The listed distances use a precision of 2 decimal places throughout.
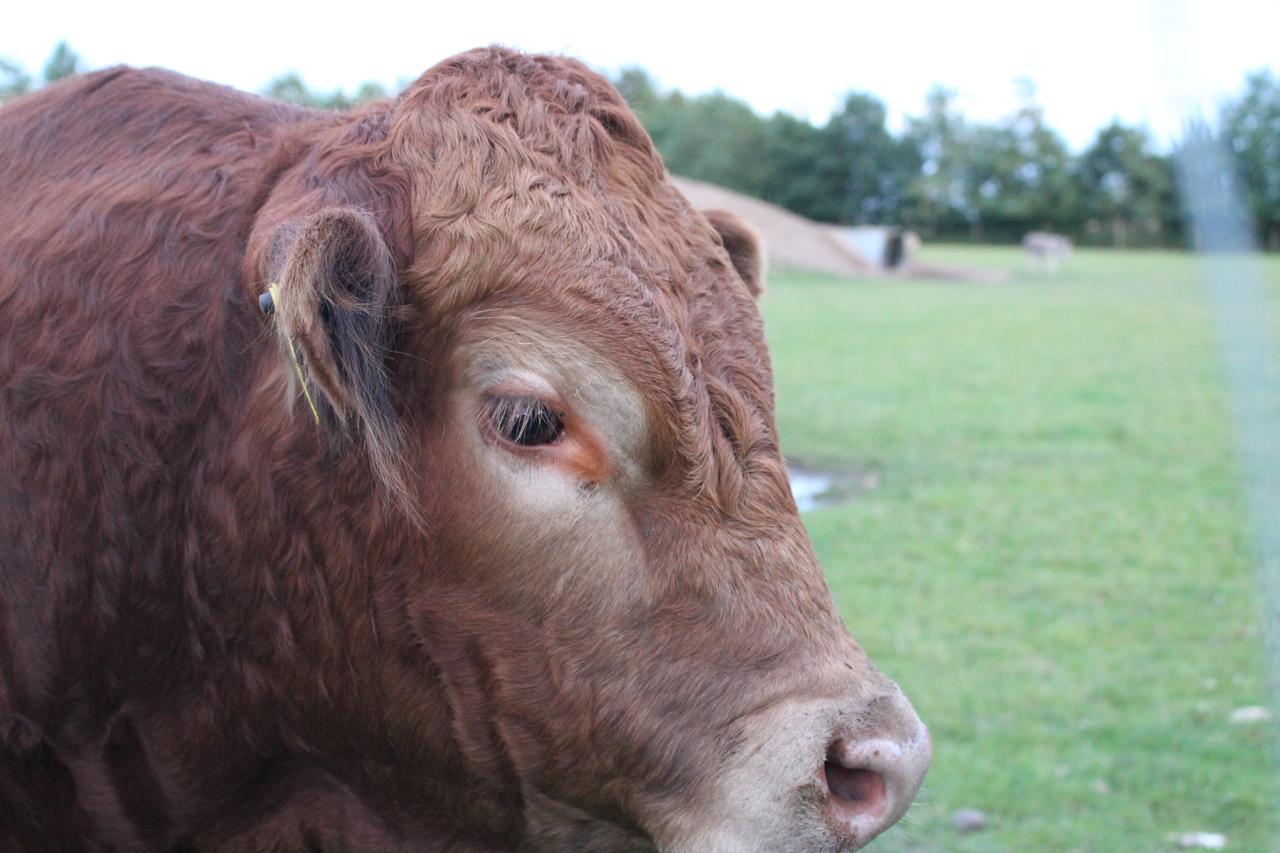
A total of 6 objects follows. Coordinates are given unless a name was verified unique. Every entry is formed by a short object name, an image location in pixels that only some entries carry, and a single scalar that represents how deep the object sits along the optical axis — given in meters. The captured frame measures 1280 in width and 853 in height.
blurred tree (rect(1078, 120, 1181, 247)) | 40.16
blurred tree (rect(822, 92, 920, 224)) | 41.50
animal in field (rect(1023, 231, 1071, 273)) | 41.25
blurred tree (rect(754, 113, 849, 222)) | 41.03
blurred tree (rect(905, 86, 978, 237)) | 47.00
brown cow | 2.07
